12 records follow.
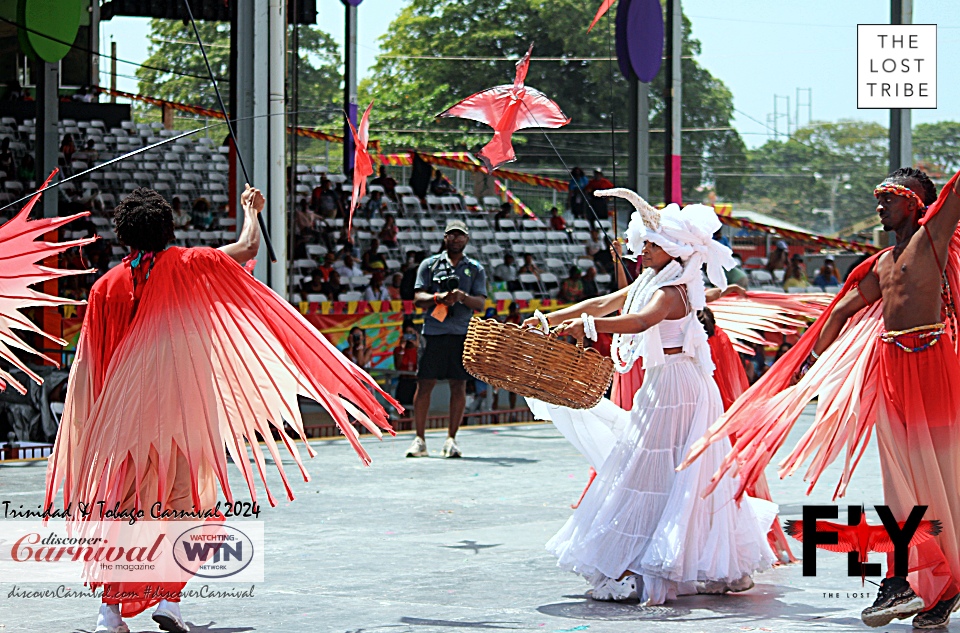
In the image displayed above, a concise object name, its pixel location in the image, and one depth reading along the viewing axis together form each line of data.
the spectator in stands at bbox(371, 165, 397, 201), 24.67
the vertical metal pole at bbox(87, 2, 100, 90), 30.42
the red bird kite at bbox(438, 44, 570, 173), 9.56
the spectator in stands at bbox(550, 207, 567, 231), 25.56
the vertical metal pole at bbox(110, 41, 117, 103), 33.21
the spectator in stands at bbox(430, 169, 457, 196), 26.09
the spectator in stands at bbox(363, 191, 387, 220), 23.28
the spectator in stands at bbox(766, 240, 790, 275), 24.98
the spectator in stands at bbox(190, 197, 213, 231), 21.47
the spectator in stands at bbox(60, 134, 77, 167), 23.81
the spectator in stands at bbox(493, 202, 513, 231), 24.98
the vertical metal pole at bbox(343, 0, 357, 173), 21.73
